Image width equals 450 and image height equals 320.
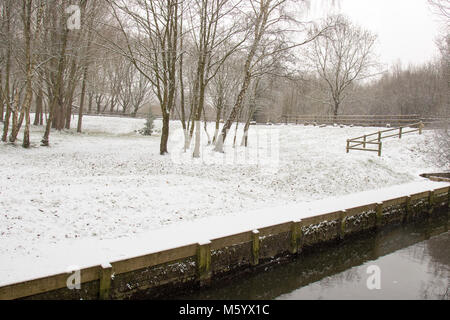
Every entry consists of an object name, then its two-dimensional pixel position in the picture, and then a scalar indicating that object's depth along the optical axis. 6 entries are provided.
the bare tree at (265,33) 16.55
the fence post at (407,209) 12.89
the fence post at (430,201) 14.05
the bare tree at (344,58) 40.16
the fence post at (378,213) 11.62
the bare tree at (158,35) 15.99
